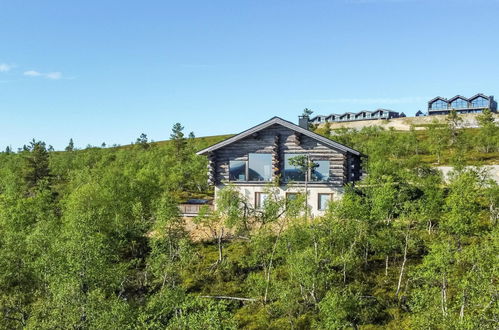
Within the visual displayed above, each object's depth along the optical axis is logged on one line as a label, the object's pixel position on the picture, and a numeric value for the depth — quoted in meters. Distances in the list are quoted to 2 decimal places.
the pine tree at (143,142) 118.31
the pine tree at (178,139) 88.69
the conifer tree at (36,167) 82.31
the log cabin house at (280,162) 40.91
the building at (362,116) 182.68
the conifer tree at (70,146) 144.43
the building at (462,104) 163.62
